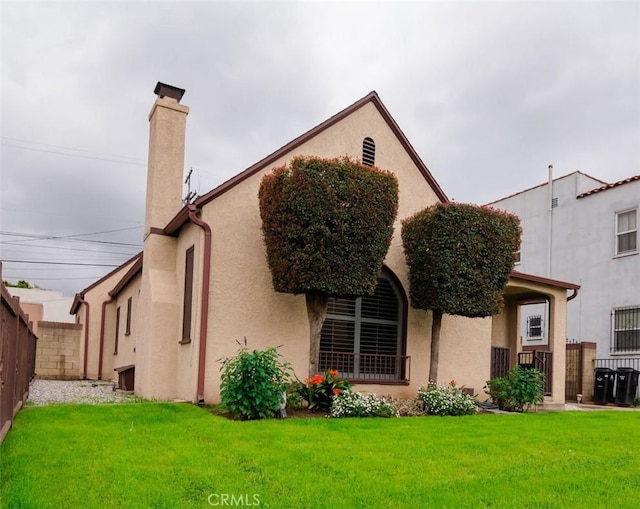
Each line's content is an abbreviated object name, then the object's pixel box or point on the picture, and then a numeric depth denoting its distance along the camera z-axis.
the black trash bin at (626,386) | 17.42
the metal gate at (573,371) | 18.48
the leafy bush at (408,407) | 12.00
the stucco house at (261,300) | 12.05
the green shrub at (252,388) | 10.09
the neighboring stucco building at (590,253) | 20.02
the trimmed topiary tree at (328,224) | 11.07
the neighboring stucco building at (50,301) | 45.03
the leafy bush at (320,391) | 11.35
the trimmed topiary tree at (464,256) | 12.52
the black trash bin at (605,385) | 17.73
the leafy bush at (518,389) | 13.39
